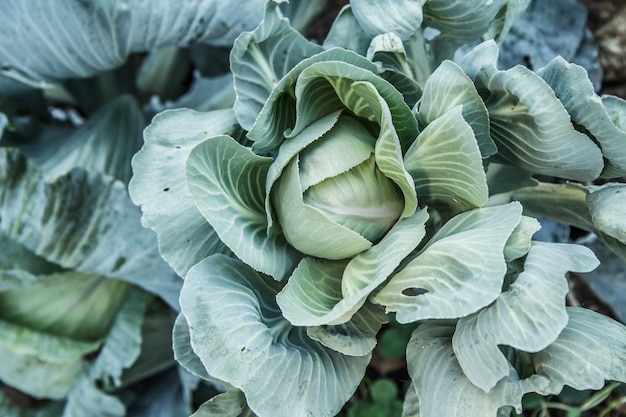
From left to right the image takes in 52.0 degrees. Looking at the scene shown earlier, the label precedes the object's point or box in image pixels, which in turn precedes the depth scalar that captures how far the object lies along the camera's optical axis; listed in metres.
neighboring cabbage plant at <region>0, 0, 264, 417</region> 0.90
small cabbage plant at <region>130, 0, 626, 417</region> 0.64
